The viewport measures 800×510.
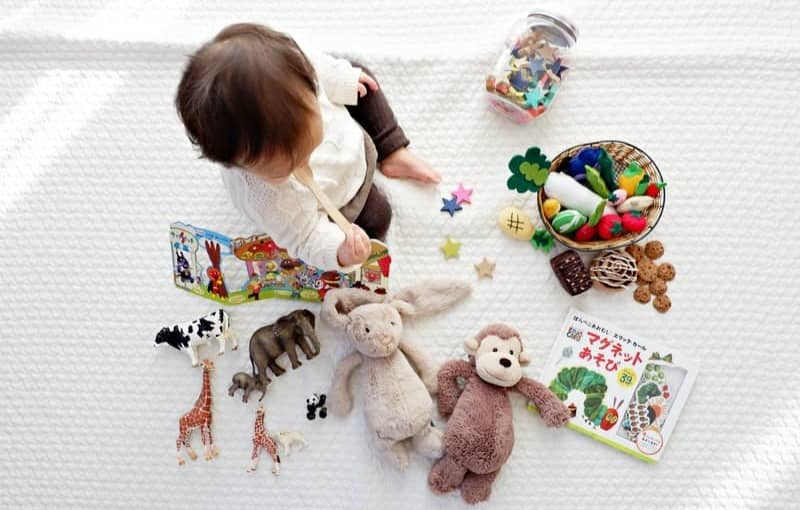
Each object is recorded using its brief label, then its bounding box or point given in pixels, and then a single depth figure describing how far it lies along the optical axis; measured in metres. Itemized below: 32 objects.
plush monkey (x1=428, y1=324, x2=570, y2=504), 0.97
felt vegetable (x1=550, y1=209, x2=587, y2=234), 0.98
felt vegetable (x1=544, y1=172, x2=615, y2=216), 0.99
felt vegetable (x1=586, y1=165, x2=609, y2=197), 0.99
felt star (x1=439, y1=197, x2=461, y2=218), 1.06
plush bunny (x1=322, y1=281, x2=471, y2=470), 0.96
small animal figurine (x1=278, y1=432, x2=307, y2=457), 1.01
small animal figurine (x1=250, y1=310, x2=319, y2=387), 0.99
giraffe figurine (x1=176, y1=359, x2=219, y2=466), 1.02
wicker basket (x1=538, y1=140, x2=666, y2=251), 0.98
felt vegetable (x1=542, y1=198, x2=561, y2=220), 1.00
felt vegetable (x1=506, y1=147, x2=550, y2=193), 0.96
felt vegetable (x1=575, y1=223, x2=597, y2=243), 0.99
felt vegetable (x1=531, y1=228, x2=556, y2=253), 1.04
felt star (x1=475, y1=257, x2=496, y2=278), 1.05
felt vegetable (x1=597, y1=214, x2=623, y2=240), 0.98
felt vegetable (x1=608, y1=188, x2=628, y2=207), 0.99
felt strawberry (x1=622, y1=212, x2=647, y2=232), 0.98
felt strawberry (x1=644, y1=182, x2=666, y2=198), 0.98
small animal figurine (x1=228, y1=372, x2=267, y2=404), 1.01
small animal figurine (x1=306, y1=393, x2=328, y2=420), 1.02
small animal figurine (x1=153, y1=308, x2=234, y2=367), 1.01
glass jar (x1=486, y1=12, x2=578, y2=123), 1.03
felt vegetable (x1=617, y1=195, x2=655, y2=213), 0.98
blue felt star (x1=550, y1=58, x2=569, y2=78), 1.05
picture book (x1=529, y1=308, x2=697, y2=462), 1.02
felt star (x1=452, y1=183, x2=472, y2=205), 1.06
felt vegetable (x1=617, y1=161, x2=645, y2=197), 0.99
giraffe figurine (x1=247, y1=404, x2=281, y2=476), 1.01
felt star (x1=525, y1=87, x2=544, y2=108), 1.03
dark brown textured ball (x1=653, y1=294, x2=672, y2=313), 1.04
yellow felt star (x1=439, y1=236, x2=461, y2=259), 1.05
